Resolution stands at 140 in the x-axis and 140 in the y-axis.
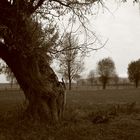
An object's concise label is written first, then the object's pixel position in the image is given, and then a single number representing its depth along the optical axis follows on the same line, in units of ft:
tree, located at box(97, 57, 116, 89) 238.53
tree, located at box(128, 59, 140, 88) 233.22
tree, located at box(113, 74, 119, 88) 259.45
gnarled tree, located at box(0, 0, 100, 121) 26.77
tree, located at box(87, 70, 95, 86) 310.18
